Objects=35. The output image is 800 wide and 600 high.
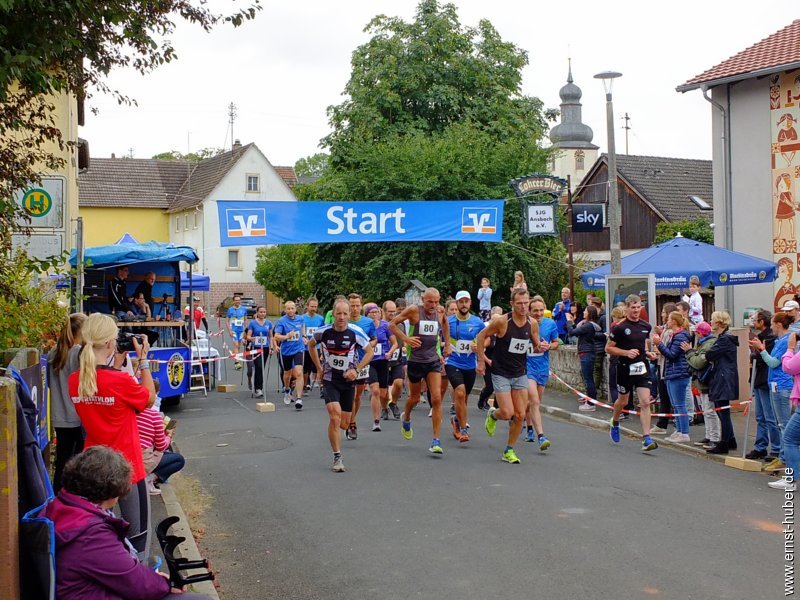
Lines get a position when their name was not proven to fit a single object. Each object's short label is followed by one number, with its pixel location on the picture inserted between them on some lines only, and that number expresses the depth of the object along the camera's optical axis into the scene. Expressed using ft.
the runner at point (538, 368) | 41.22
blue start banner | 67.31
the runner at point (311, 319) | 58.79
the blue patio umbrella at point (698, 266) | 60.44
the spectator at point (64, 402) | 23.48
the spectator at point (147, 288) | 66.85
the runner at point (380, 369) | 47.44
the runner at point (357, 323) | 43.73
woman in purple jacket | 13.89
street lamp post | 59.41
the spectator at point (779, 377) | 35.65
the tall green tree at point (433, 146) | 94.17
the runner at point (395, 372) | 52.49
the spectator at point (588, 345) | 58.54
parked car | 173.68
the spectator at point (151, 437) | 22.77
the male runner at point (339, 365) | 36.24
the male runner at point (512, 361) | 38.01
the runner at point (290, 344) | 59.31
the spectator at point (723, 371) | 40.42
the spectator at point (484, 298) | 84.94
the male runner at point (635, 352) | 41.01
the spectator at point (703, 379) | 41.52
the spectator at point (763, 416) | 38.24
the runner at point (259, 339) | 64.18
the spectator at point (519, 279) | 67.01
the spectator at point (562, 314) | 74.33
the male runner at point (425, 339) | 40.45
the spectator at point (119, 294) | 64.13
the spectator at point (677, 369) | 43.57
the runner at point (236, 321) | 85.71
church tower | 331.16
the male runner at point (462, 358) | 42.57
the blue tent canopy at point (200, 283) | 88.38
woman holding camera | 19.48
